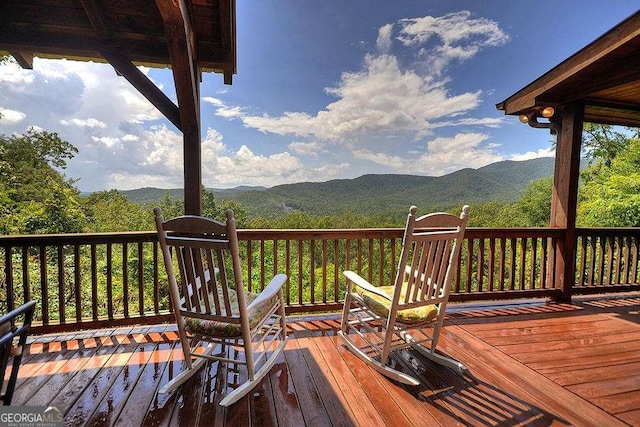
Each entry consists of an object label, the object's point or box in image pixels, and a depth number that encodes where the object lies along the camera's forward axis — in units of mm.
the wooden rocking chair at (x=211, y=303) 1627
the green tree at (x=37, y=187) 7457
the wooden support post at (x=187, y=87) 1890
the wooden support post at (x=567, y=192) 3359
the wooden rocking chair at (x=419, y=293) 1860
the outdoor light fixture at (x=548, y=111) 3402
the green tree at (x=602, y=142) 10000
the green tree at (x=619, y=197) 5793
